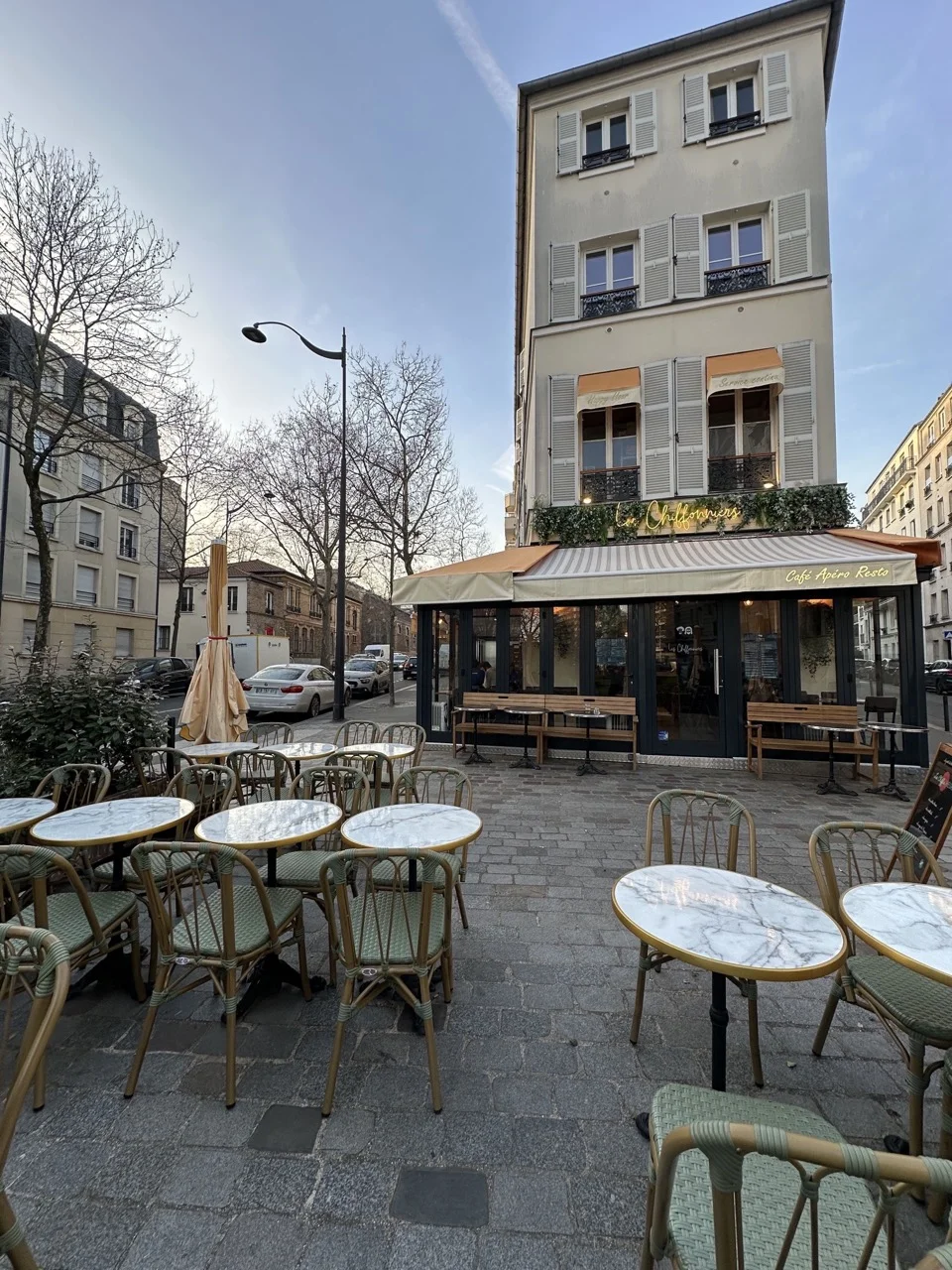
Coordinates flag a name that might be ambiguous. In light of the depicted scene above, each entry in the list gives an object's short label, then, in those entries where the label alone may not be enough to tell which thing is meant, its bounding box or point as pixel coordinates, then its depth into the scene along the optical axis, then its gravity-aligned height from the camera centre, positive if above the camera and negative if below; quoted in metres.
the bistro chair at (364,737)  6.53 -1.02
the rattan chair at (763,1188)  0.82 -1.35
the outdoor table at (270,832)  2.66 -0.94
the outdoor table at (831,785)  6.75 -1.61
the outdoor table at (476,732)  8.44 -1.21
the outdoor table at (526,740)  8.29 -1.29
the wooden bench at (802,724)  7.20 -0.95
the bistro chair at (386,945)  2.09 -1.31
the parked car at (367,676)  19.81 -0.57
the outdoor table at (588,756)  7.81 -1.49
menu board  3.50 -0.98
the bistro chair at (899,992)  1.84 -1.33
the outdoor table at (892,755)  6.57 -1.17
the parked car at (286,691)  13.41 -0.80
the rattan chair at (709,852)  2.21 -1.45
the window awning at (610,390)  10.16 +5.54
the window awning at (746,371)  9.42 +5.53
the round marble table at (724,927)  1.74 -1.01
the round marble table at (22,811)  2.88 -0.94
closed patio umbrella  5.75 -0.34
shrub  4.29 -0.59
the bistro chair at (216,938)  2.13 -1.31
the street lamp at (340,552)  11.71 +2.78
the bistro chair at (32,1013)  1.21 -0.94
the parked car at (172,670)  18.41 -0.37
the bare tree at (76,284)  9.24 +7.37
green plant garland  9.07 +2.85
